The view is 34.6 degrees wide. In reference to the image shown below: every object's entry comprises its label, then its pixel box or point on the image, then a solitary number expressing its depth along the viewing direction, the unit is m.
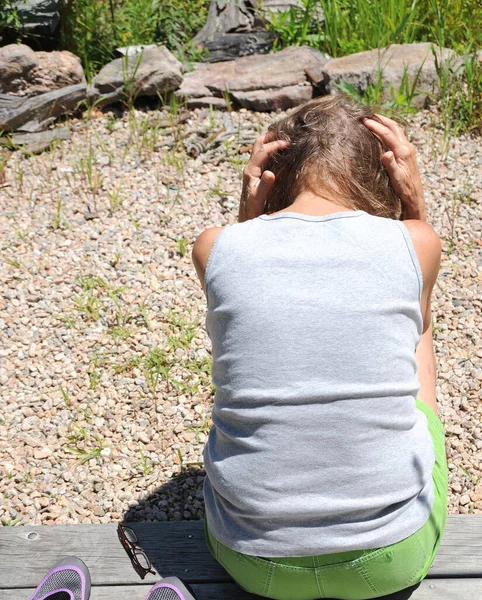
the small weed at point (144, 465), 2.51
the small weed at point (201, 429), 2.63
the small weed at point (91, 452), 2.55
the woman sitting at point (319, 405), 1.50
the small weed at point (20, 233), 3.44
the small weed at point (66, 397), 2.73
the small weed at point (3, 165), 3.77
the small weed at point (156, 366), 2.80
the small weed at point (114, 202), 3.57
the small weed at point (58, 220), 3.48
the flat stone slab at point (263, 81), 4.18
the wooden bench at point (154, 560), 1.92
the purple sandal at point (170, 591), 1.83
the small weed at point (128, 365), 2.84
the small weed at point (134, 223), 3.47
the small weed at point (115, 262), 3.30
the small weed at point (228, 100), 4.13
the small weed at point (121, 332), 2.96
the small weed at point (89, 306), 3.06
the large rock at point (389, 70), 4.05
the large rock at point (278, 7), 4.78
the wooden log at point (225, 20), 4.87
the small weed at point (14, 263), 3.29
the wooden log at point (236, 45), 4.70
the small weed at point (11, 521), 2.38
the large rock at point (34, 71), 4.13
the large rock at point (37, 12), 4.43
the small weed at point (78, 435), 2.61
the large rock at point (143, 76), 4.14
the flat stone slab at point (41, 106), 4.05
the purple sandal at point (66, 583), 1.89
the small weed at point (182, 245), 3.30
